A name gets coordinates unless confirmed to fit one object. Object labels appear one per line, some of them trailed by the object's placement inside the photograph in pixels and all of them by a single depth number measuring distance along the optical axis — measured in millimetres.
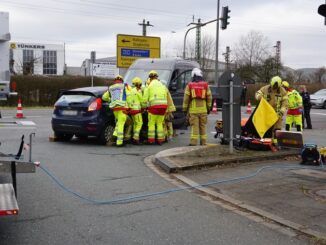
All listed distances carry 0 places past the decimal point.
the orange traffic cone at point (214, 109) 27834
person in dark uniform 18906
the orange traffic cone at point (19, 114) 20184
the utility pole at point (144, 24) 45012
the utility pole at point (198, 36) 55781
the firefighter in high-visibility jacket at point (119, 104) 11664
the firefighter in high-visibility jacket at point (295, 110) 14977
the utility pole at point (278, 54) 59875
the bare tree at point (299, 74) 79362
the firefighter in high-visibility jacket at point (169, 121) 12516
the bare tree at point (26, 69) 32506
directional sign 26684
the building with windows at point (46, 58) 42516
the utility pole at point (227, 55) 69875
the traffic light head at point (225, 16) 27864
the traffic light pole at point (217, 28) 32456
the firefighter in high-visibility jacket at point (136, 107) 12125
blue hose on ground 6469
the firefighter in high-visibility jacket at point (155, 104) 12016
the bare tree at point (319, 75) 81919
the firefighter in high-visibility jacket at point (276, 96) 11188
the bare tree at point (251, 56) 67188
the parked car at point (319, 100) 35031
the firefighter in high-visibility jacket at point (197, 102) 11336
